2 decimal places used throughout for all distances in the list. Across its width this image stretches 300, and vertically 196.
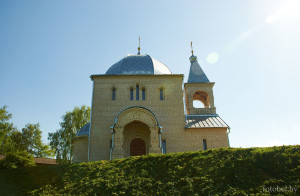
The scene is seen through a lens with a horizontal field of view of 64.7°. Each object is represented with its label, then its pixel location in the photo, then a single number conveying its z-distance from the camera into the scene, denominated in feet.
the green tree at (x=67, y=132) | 84.31
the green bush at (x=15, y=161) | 46.19
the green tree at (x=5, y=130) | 80.78
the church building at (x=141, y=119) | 55.67
